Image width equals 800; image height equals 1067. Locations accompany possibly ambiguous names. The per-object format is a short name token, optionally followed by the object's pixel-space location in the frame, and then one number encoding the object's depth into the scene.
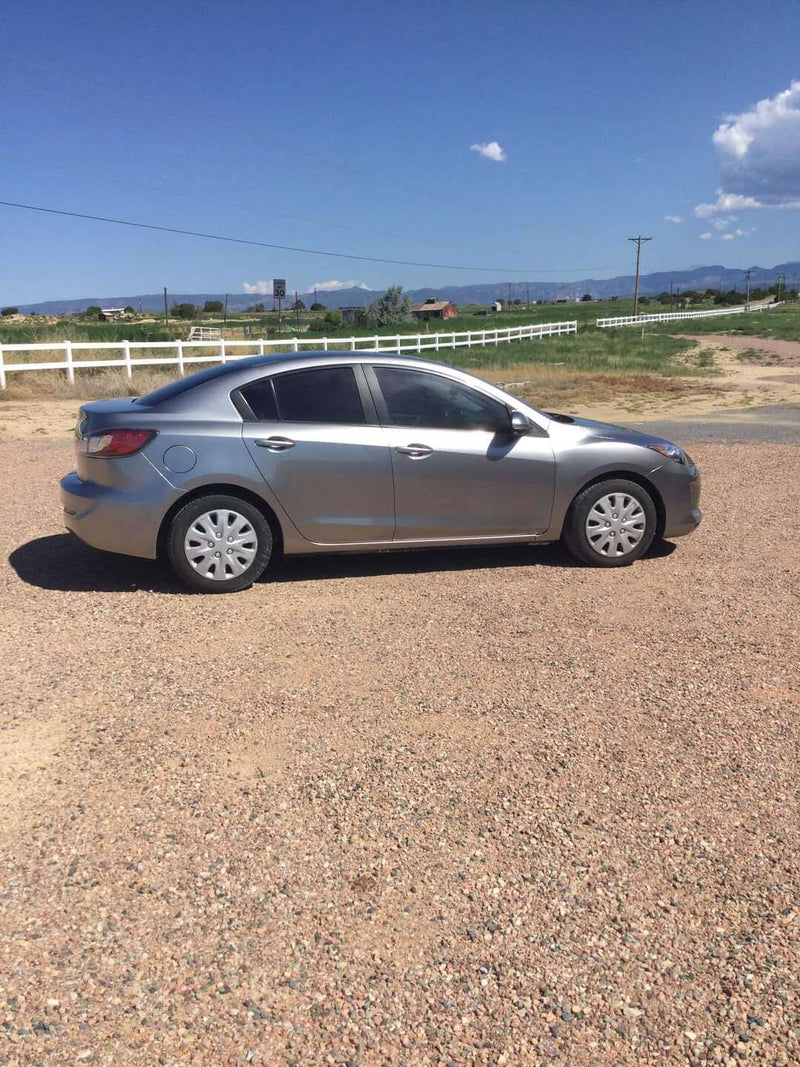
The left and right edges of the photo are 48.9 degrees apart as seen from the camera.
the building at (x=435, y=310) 131.00
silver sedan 5.46
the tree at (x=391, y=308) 83.50
